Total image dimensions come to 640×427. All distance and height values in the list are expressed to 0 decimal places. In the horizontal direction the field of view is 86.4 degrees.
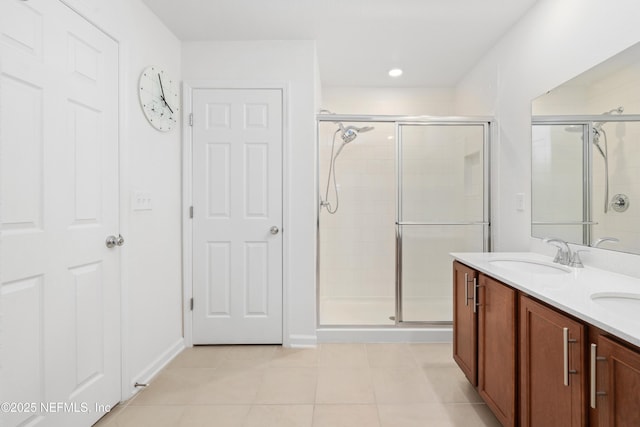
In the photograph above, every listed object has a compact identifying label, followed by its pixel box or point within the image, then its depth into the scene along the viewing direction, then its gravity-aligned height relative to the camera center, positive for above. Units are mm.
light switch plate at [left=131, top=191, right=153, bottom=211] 2070 +81
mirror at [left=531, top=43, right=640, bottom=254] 1563 +302
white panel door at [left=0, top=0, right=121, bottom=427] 1310 -4
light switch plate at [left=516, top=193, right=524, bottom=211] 2427 +88
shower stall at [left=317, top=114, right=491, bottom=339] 2887 +67
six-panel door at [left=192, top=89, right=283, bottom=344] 2725 -17
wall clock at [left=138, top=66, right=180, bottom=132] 2184 +801
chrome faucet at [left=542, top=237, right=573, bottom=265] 1848 -213
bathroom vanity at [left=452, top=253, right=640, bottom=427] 962 -466
